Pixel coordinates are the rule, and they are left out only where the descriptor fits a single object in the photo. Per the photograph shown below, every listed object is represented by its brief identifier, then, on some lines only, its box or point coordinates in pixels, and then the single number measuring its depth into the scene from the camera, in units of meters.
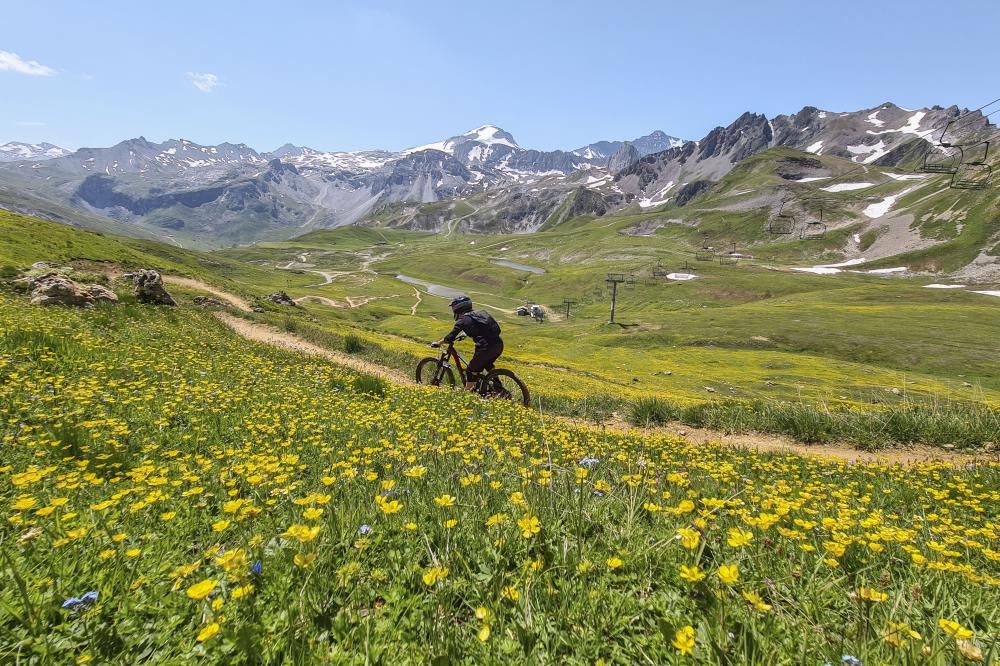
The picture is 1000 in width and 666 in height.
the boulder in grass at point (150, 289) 24.06
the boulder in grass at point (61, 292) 17.80
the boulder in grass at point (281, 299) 58.28
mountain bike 14.13
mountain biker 14.12
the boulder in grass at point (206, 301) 32.47
